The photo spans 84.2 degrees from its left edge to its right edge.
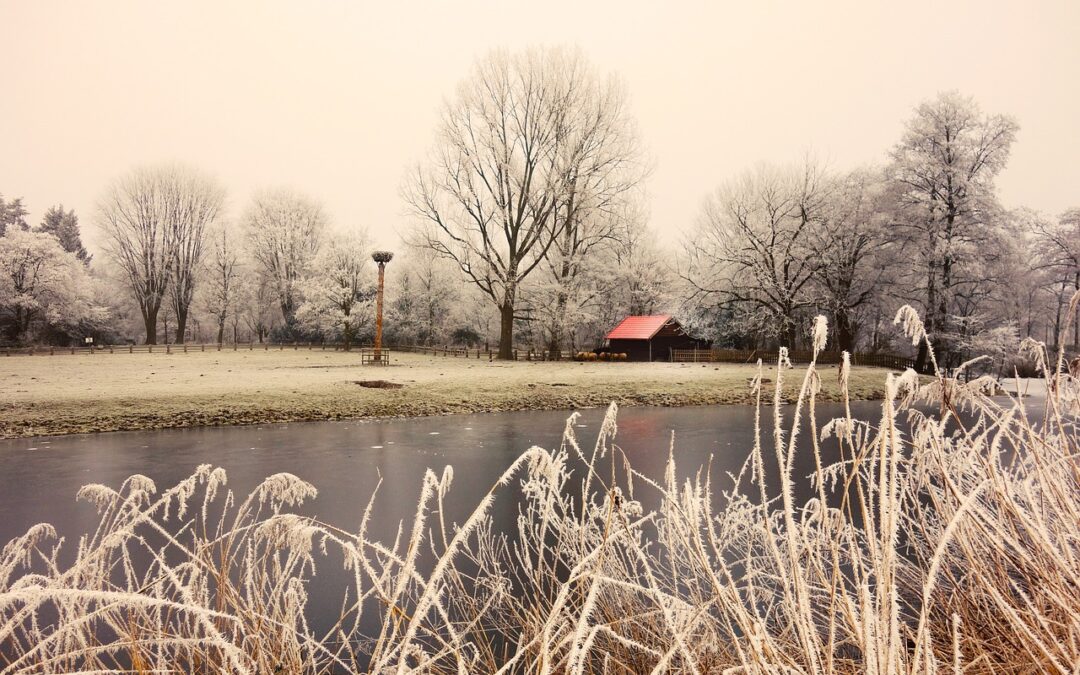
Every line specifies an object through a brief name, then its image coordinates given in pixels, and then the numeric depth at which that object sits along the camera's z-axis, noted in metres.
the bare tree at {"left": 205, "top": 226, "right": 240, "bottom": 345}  58.47
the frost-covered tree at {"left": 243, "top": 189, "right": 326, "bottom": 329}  60.16
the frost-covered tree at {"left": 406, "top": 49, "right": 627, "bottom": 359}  38.47
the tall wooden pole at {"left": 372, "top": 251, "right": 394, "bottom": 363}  34.46
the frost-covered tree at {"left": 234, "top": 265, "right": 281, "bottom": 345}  60.81
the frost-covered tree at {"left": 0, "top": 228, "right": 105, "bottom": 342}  35.95
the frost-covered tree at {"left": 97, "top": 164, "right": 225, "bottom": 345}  52.84
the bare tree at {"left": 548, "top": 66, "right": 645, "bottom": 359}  38.84
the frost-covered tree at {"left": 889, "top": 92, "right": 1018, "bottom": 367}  29.61
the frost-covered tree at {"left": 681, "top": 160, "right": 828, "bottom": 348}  38.09
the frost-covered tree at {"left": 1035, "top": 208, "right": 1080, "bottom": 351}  32.94
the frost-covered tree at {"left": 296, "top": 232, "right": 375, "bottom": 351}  55.03
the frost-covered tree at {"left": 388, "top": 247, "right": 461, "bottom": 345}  59.59
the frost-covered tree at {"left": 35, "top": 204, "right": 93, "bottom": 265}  56.28
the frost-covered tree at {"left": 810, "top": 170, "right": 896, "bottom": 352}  34.22
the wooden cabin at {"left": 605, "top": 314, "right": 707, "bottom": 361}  43.06
